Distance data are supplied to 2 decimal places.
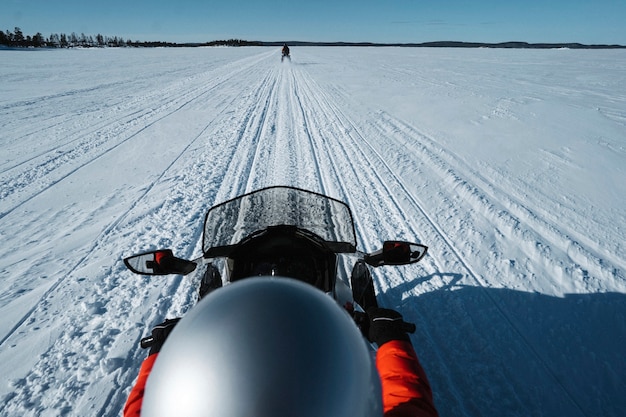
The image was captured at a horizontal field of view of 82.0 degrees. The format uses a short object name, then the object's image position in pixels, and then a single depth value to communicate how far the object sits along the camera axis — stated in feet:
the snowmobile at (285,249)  6.10
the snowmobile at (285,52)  102.99
